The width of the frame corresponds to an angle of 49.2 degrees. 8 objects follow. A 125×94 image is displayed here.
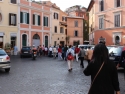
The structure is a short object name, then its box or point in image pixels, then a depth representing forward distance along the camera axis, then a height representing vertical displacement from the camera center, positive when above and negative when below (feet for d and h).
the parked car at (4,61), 26.90 -3.17
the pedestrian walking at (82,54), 34.16 -2.22
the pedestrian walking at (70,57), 29.66 -2.58
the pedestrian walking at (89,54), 31.64 -2.07
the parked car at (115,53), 29.46 -1.73
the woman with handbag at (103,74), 7.25 -1.56
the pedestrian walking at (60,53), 53.84 -3.06
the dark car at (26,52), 60.23 -2.96
